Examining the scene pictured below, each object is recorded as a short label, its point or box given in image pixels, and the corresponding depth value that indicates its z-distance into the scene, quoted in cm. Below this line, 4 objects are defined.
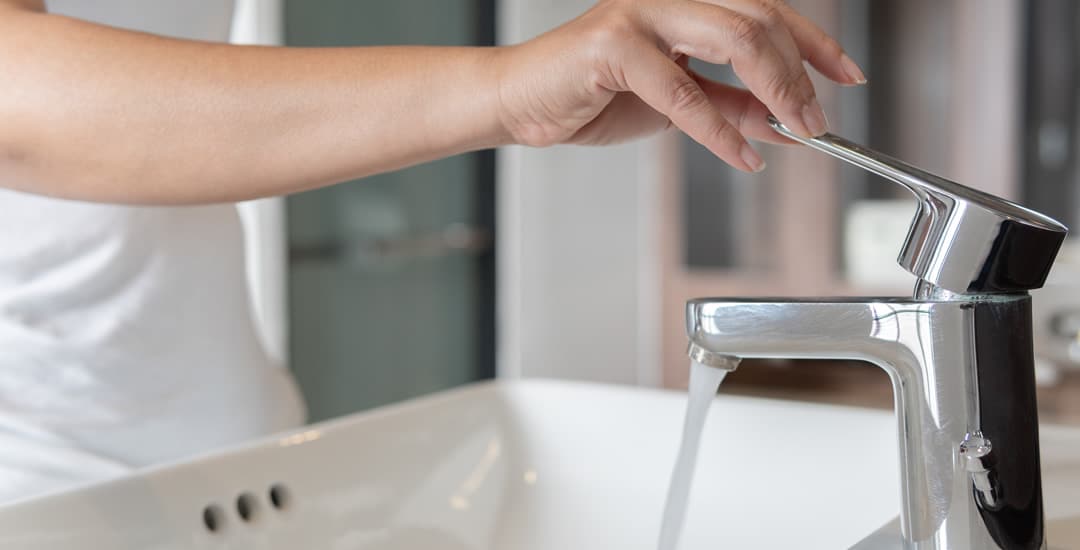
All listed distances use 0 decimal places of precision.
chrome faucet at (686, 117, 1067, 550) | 38
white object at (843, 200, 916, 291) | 208
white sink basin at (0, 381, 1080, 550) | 54
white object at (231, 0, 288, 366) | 172
